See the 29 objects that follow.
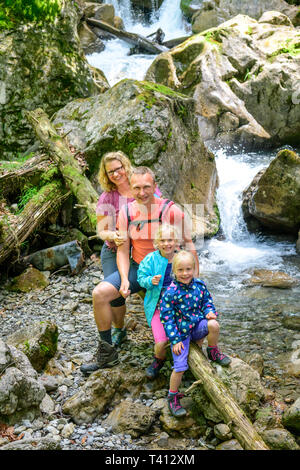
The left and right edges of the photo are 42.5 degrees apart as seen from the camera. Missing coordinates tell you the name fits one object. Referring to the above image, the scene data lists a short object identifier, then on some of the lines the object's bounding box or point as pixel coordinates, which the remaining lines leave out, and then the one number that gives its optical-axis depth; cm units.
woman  391
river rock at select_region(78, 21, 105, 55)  1698
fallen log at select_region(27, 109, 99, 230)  658
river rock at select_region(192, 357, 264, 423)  323
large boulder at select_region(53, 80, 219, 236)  716
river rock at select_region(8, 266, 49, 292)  572
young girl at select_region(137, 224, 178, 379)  328
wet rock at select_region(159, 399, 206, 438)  313
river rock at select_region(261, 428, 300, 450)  299
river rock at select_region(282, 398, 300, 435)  317
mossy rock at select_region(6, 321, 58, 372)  366
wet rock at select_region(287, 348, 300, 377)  417
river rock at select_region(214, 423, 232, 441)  304
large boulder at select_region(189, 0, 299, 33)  1694
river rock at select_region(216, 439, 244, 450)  297
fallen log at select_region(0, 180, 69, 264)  573
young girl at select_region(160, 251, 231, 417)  318
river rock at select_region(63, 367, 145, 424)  323
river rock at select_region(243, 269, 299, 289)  659
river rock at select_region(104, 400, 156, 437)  310
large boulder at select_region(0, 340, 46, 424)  291
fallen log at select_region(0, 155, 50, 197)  677
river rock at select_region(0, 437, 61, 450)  260
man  346
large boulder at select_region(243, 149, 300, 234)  802
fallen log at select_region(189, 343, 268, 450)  273
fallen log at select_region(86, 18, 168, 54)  1723
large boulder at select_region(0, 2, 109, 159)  898
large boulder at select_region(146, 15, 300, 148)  1254
